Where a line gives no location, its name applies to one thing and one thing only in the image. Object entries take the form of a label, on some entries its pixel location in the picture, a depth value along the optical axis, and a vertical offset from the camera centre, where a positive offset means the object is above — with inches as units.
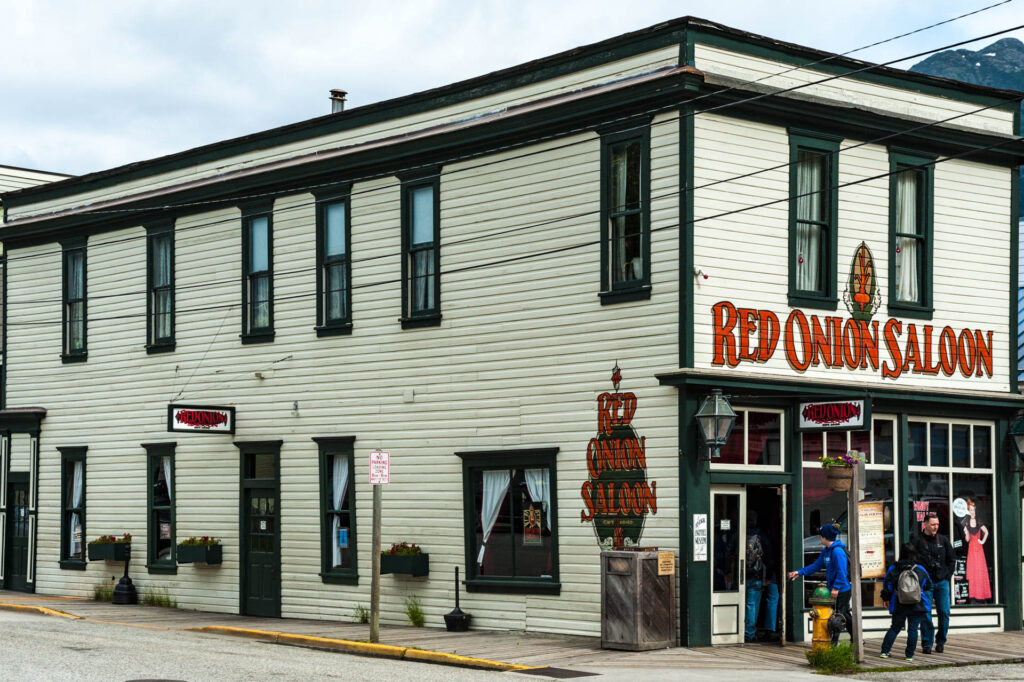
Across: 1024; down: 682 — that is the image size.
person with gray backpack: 711.1 -81.7
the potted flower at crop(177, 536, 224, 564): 1008.2 -84.3
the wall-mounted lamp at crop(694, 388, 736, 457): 724.0 +6.7
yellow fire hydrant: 683.4 -86.6
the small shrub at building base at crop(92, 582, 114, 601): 1091.8 -123.1
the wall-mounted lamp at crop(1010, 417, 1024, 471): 874.1 -7.4
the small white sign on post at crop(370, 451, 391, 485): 763.4 -19.2
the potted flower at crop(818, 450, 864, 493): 697.0 -19.8
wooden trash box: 719.1 -85.4
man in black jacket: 751.1 -68.1
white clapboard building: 765.3 +58.2
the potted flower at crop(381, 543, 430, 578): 875.4 -78.6
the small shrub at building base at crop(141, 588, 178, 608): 1051.9 -123.3
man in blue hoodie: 717.3 -66.1
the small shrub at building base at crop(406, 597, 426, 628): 877.8 -110.8
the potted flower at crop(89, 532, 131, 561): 1073.5 -88.1
